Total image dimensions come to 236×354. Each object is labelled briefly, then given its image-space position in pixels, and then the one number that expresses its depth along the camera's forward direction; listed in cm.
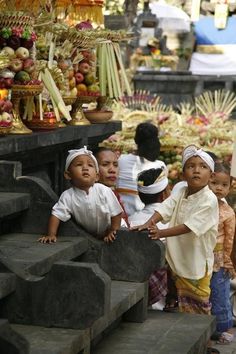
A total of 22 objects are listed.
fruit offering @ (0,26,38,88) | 973
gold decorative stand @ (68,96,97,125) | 1134
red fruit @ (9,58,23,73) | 976
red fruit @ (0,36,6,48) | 981
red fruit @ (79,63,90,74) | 1144
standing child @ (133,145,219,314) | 926
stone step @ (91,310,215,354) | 824
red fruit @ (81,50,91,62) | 1138
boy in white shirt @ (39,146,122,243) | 881
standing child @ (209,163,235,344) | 1008
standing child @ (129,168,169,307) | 1043
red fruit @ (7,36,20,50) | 980
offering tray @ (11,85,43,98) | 974
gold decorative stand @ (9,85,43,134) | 975
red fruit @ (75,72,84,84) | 1141
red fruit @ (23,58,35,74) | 989
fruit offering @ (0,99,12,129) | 945
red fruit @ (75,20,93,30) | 1143
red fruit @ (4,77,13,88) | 947
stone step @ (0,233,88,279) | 771
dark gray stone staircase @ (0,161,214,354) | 755
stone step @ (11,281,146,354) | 728
